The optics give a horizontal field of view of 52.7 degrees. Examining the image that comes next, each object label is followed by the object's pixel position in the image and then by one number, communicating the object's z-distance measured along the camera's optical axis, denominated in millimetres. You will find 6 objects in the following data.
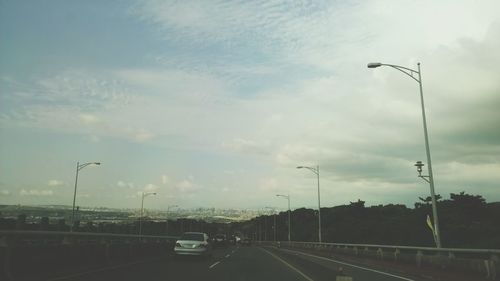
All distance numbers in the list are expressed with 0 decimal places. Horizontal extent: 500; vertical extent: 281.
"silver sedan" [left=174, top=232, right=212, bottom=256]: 28078
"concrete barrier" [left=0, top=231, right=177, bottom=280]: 14156
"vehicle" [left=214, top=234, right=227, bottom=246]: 62175
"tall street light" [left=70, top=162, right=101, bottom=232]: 53331
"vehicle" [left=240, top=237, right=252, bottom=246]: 93912
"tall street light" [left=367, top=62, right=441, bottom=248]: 25641
